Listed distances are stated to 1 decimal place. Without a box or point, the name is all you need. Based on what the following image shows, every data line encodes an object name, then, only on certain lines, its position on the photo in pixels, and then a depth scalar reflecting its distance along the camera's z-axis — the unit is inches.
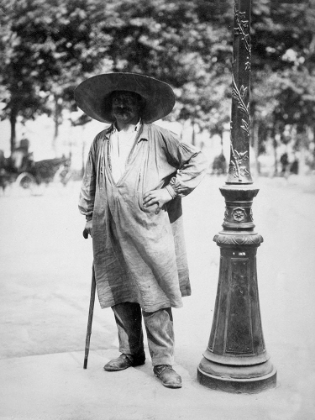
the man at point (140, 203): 133.0
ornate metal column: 127.4
